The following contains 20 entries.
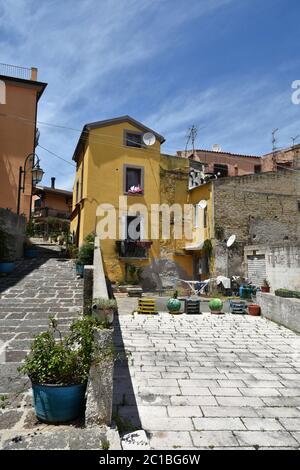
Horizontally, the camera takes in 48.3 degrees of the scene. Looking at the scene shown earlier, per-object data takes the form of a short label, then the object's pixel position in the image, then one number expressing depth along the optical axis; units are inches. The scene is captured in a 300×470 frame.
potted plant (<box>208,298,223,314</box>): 467.2
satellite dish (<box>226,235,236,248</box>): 689.0
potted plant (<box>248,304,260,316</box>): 454.3
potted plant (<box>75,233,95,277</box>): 446.9
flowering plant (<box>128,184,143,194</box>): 714.8
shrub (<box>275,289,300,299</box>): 446.0
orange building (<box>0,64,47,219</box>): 713.6
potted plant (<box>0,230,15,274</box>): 429.2
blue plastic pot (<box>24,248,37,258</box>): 566.5
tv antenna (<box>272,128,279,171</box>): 1005.9
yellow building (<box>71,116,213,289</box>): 691.4
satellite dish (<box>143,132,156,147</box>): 728.3
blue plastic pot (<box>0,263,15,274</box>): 427.5
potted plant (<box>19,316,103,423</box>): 129.0
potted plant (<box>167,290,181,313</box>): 459.5
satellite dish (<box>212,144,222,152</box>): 1063.4
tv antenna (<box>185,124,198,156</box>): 891.7
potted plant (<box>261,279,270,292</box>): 619.8
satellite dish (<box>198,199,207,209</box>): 742.5
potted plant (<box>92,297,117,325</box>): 144.6
